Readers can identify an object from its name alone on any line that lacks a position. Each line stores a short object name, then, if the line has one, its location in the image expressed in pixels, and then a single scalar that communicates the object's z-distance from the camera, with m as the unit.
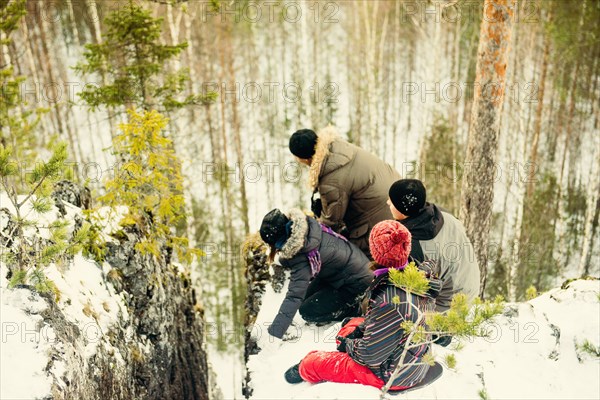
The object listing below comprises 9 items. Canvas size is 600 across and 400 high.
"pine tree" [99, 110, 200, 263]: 5.96
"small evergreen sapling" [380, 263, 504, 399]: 2.76
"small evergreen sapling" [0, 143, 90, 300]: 3.57
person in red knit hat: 3.16
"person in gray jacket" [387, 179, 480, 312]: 3.93
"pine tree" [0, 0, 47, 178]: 7.87
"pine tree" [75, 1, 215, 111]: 7.98
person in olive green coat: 5.04
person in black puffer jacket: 4.36
